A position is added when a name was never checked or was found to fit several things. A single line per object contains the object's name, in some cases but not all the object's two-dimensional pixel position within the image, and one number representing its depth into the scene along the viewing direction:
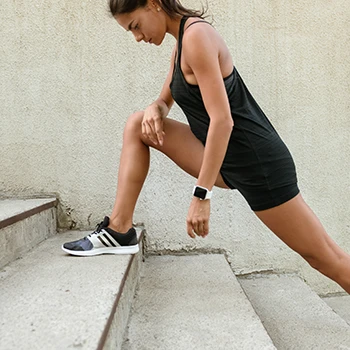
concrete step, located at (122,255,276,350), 1.31
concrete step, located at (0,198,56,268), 1.64
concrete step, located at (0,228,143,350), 1.00
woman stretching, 1.42
